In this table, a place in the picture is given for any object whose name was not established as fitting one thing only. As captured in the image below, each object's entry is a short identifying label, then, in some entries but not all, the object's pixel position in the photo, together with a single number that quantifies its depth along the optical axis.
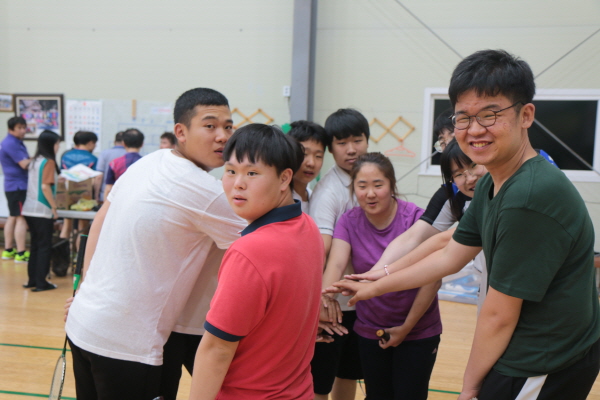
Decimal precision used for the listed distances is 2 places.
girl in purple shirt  1.94
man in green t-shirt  1.08
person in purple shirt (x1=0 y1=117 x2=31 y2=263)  5.75
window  6.08
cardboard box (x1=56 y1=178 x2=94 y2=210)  5.36
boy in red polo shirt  1.11
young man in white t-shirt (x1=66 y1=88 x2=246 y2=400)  1.44
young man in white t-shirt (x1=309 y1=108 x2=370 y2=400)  2.12
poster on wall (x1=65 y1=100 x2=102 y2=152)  7.39
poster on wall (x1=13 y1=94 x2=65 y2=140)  7.50
